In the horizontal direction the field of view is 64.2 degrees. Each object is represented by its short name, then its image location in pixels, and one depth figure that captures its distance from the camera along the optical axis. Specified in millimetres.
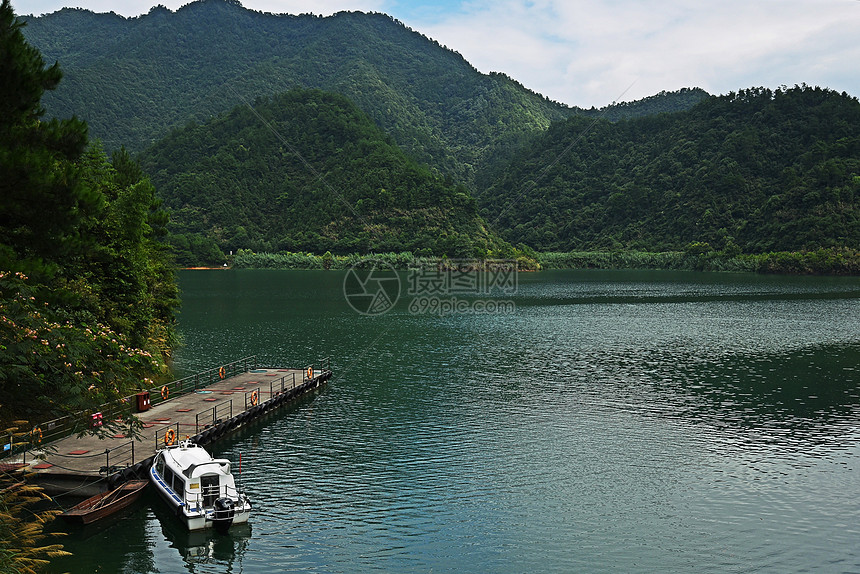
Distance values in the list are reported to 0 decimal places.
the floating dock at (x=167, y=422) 24359
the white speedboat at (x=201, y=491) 22625
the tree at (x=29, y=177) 19359
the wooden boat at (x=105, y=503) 22516
